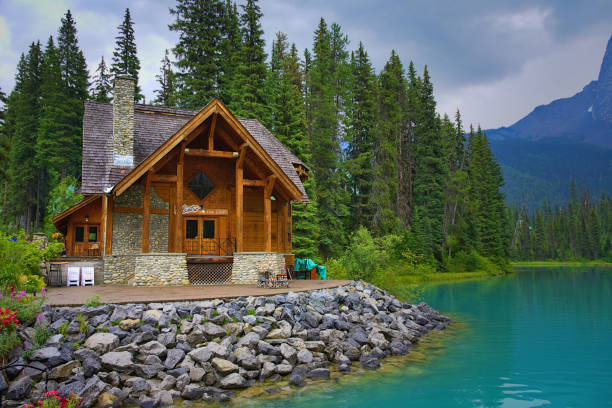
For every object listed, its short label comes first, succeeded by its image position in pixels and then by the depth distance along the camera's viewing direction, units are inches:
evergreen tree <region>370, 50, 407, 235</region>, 1486.2
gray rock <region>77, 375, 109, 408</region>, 331.0
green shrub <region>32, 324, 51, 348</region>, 368.2
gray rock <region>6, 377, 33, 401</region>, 314.8
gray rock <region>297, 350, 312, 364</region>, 449.7
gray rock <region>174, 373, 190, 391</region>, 371.2
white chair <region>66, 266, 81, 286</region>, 659.4
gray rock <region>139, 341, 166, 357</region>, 397.7
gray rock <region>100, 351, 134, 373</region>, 372.4
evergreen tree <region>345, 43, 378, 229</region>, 1485.2
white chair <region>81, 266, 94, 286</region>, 662.5
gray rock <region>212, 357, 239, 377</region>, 396.2
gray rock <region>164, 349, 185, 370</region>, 392.8
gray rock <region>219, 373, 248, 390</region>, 386.6
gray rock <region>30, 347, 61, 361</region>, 351.9
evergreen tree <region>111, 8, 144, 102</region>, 1488.7
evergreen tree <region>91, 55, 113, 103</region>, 1550.2
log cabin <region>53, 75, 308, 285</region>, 667.4
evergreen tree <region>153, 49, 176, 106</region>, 1680.6
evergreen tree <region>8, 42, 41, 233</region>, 1581.0
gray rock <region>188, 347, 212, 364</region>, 404.5
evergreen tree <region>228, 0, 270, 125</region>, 1200.2
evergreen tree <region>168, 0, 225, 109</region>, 1317.7
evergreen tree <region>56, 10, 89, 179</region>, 1493.6
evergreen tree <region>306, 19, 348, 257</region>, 1316.4
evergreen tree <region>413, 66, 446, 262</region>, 1875.0
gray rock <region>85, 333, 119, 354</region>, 384.2
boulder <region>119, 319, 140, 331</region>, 421.4
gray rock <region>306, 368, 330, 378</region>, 430.7
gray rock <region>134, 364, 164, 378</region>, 378.3
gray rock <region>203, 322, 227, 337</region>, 442.0
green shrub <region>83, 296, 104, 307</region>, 441.3
